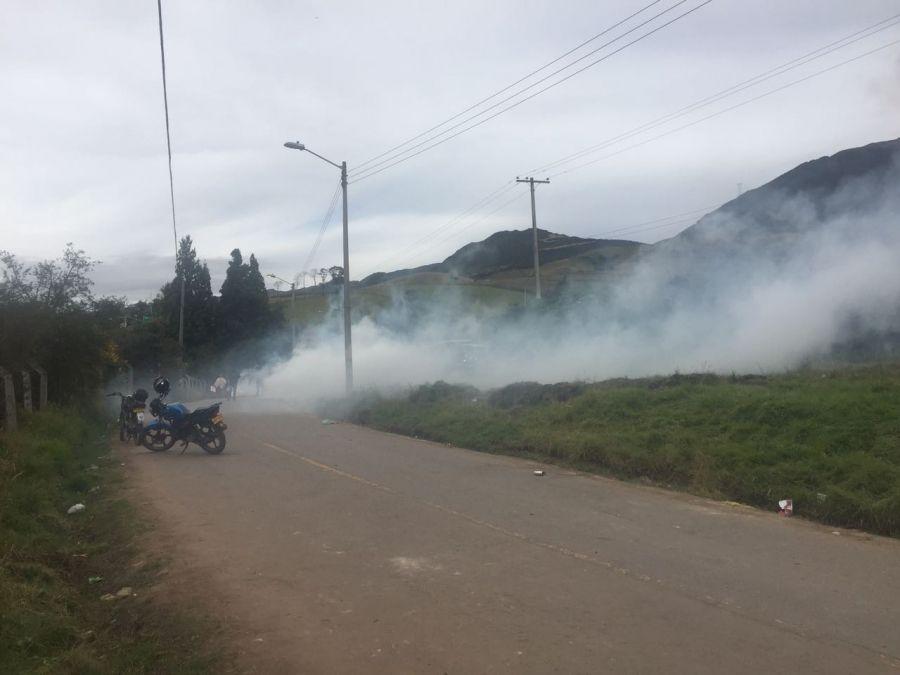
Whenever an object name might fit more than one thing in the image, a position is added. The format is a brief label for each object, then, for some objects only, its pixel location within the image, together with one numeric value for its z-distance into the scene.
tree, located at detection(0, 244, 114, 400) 17.75
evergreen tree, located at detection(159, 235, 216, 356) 56.69
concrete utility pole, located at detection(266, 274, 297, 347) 52.08
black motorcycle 18.06
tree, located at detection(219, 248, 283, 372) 57.34
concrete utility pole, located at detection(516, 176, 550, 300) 33.88
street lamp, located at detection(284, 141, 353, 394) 25.36
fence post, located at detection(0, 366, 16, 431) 13.51
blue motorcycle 15.70
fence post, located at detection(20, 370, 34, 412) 16.34
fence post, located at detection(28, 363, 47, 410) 18.43
